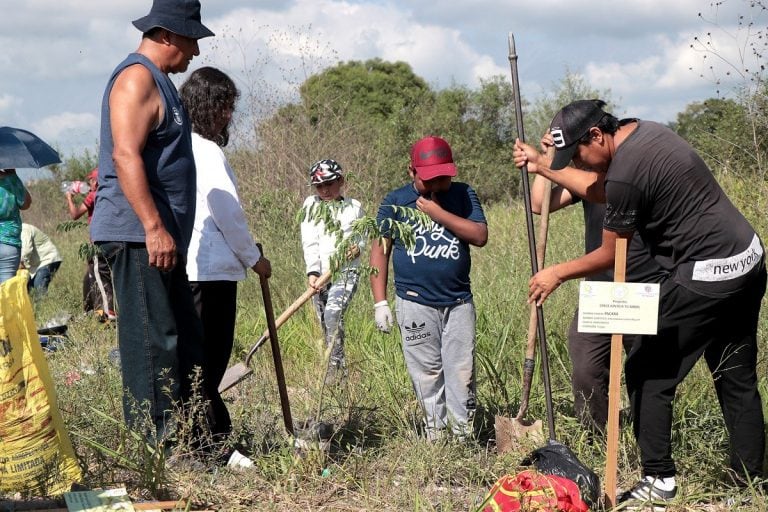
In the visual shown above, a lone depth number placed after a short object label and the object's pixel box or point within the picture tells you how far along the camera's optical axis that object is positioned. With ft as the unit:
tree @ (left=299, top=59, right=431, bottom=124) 109.70
